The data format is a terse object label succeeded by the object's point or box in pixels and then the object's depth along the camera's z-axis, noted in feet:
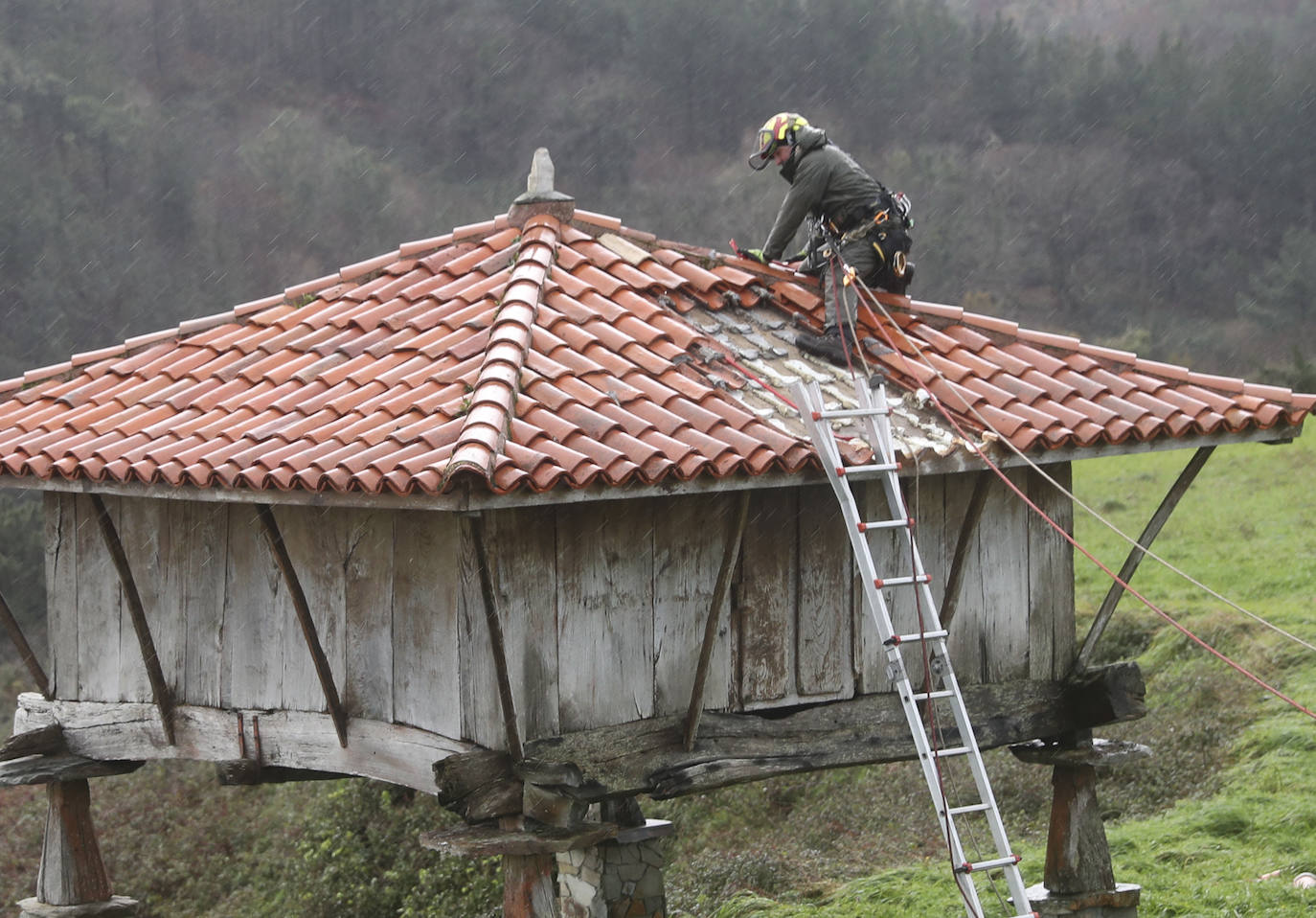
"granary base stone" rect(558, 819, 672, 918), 60.54
